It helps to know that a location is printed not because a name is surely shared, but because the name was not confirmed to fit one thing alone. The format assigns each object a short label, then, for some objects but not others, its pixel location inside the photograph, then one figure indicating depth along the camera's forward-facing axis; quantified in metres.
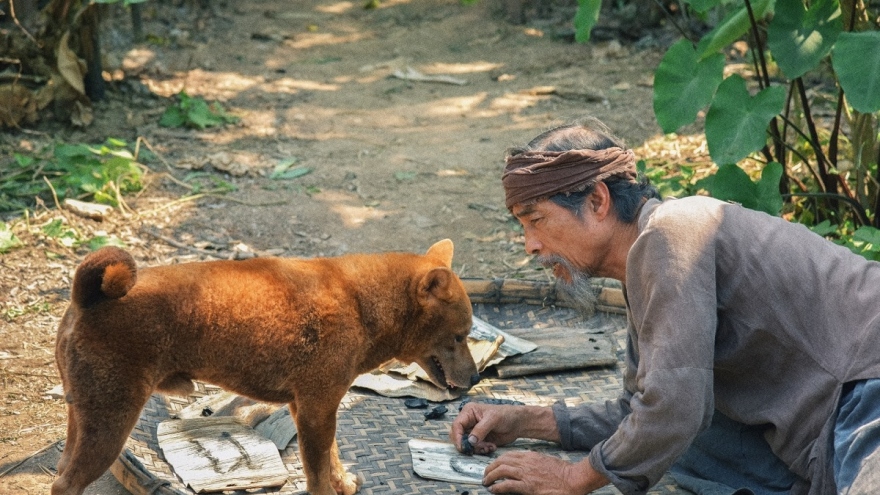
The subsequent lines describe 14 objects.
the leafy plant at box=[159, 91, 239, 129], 9.52
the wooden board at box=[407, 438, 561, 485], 4.32
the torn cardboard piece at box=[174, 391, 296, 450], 4.75
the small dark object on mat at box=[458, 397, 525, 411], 4.96
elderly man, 3.40
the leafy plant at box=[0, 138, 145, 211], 7.68
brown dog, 3.69
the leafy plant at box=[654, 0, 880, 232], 5.05
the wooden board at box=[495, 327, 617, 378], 5.40
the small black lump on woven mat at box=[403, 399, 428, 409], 5.06
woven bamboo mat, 4.28
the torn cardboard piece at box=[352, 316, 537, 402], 5.16
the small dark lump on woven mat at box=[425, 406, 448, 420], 4.96
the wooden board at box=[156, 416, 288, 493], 4.25
